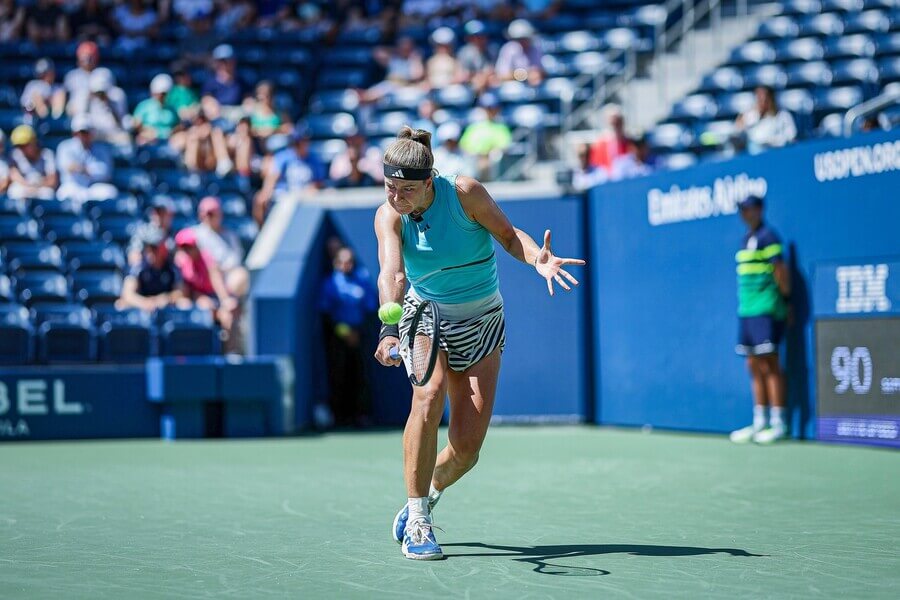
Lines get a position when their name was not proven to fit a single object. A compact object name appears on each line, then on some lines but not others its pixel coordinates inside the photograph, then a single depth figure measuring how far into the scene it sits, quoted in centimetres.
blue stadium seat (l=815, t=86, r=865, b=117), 1523
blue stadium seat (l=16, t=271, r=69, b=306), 1425
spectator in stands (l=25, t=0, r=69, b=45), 2016
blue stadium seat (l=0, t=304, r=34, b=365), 1322
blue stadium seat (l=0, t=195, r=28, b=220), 1509
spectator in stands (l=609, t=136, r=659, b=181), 1455
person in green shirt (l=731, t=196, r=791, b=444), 1159
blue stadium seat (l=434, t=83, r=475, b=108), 1783
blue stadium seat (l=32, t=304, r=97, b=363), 1334
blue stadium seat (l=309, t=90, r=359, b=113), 1836
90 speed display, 1084
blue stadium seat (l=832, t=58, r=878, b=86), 1580
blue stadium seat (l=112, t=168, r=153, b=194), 1608
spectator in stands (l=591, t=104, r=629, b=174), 1467
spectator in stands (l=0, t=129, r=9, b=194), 1557
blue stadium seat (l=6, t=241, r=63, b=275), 1460
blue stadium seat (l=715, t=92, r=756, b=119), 1610
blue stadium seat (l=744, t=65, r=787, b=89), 1630
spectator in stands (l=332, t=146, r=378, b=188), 1538
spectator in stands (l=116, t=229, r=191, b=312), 1396
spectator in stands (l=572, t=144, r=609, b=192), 1452
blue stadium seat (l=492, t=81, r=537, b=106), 1748
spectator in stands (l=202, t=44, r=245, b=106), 1833
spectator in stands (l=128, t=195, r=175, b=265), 1438
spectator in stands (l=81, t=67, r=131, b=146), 1664
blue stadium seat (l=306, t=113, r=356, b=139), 1783
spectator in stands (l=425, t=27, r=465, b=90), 1836
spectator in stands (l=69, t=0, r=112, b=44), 2038
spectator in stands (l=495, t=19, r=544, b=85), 1808
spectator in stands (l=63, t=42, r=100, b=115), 1706
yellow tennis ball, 546
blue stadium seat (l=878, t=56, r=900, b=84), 1573
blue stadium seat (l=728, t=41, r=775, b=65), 1700
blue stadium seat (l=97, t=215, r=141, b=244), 1510
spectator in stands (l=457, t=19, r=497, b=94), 1822
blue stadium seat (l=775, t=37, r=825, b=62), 1672
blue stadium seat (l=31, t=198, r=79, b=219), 1519
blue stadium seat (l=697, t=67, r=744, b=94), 1675
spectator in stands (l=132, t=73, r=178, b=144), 1716
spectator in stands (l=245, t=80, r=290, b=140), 1714
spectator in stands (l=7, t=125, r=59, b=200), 1548
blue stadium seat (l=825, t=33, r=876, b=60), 1645
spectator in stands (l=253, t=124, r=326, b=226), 1572
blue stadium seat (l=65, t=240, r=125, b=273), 1475
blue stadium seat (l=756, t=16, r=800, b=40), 1738
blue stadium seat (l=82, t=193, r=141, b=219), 1530
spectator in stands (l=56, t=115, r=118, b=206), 1550
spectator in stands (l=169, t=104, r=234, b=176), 1636
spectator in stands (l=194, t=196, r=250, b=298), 1426
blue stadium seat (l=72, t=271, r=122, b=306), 1445
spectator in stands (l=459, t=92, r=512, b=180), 1614
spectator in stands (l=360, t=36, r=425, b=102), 1858
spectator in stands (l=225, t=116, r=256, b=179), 1631
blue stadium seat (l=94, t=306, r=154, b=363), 1358
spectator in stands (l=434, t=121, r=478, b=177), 1497
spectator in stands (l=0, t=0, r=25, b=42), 2012
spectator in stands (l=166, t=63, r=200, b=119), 1781
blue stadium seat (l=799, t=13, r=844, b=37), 1711
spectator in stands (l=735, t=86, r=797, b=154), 1355
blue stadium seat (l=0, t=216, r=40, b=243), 1488
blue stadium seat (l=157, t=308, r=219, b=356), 1370
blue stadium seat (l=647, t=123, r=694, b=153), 1577
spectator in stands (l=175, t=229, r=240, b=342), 1387
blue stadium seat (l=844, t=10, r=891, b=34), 1691
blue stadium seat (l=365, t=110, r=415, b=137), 1741
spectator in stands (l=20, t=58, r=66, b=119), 1736
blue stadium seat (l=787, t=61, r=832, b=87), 1611
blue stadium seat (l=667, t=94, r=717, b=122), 1638
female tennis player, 600
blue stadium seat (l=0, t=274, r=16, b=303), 1408
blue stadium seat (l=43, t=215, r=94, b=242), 1504
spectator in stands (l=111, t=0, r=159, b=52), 2050
